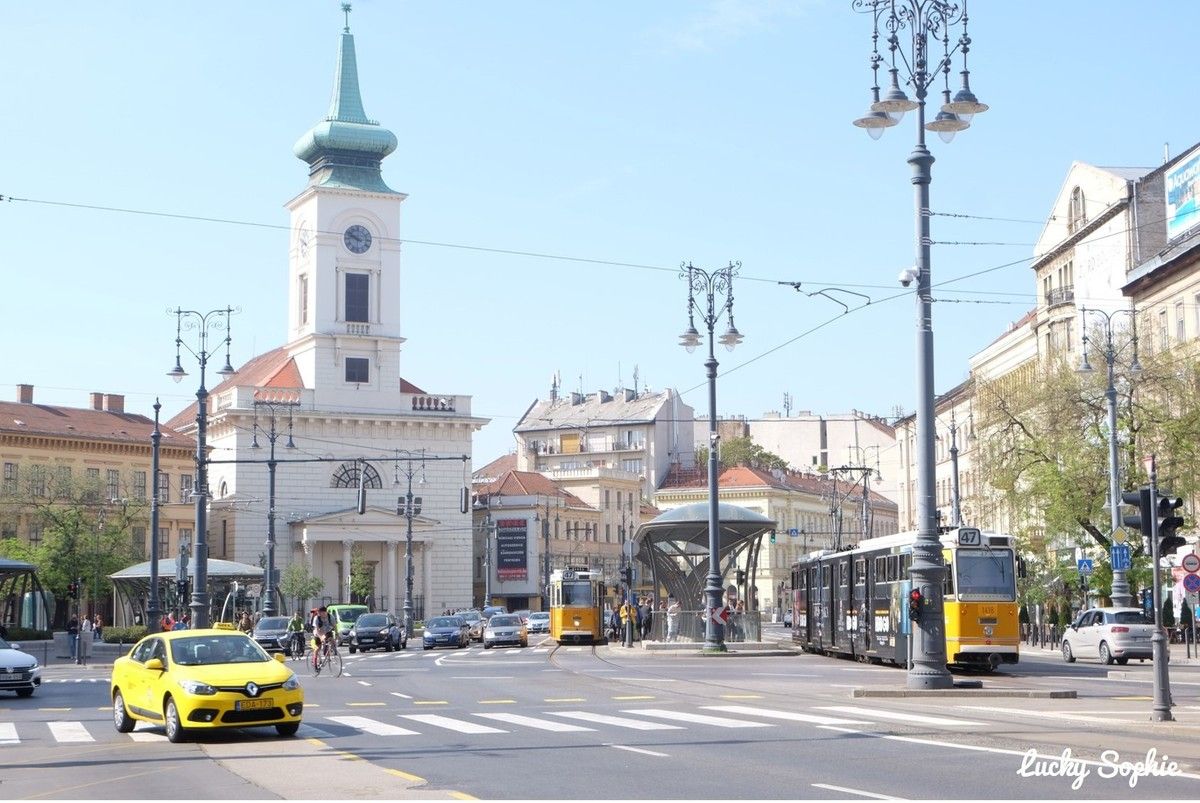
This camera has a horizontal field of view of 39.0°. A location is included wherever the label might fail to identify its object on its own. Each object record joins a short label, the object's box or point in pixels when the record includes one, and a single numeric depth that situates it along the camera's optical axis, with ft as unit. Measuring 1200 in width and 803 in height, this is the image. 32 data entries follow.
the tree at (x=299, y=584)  300.81
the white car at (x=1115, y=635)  141.49
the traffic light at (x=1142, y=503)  69.31
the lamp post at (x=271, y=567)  217.62
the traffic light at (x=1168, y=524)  69.36
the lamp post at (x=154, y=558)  176.24
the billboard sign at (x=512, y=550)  380.37
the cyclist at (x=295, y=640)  174.81
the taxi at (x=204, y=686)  64.59
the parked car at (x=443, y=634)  214.48
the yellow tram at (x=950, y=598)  114.83
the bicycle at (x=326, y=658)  129.59
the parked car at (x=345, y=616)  221.25
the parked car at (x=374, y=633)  201.67
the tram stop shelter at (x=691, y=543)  162.20
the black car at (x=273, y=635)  175.52
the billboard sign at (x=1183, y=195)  202.69
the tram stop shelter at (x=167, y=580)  199.93
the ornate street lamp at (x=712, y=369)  143.95
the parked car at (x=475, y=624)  235.20
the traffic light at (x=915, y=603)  85.61
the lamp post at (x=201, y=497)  160.25
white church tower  321.52
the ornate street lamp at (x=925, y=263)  85.87
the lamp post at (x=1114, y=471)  154.51
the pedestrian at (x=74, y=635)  182.07
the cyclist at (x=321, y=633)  131.03
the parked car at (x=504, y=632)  205.87
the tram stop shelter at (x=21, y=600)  175.22
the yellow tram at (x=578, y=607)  208.13
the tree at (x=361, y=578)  317.42
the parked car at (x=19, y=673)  104.27
